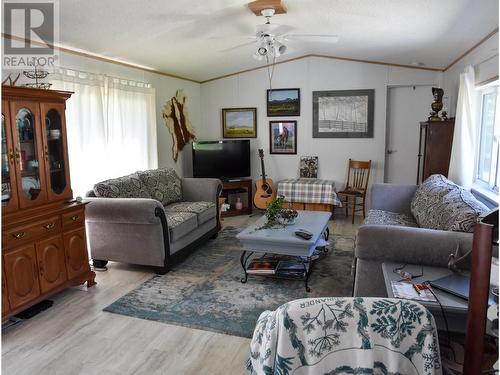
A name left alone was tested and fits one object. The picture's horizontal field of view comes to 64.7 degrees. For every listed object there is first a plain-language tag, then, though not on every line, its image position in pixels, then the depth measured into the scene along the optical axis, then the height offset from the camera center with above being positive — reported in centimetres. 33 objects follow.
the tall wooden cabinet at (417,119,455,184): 427 -8
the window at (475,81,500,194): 369 -4
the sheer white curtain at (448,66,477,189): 383 +6
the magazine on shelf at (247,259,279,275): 347 -113
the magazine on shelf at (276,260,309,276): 347 -114
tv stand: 607 -79
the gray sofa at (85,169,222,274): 366 -84
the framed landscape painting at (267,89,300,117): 613 +57
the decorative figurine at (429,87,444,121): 431 +39
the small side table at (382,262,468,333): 184 -77
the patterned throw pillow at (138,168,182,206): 451 -53
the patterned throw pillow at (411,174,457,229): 318 -55
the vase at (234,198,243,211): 618 -104
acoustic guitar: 611 -83
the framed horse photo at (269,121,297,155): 622 +3
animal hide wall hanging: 571 +27
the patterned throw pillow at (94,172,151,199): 388 -49
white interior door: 572 +15
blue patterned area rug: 292 -129
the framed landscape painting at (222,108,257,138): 638 +27
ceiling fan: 380 +101
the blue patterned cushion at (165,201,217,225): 440 -78
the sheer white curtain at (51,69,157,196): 394 +14
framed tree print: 585 +38
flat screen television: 602 -29
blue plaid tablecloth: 567 -75
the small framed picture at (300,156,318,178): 617 -42
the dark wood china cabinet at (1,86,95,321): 278 -52
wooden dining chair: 581 -71
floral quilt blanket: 124 -63
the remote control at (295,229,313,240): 326 -79
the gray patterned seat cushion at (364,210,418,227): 377 -79
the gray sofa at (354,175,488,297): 238 -63
